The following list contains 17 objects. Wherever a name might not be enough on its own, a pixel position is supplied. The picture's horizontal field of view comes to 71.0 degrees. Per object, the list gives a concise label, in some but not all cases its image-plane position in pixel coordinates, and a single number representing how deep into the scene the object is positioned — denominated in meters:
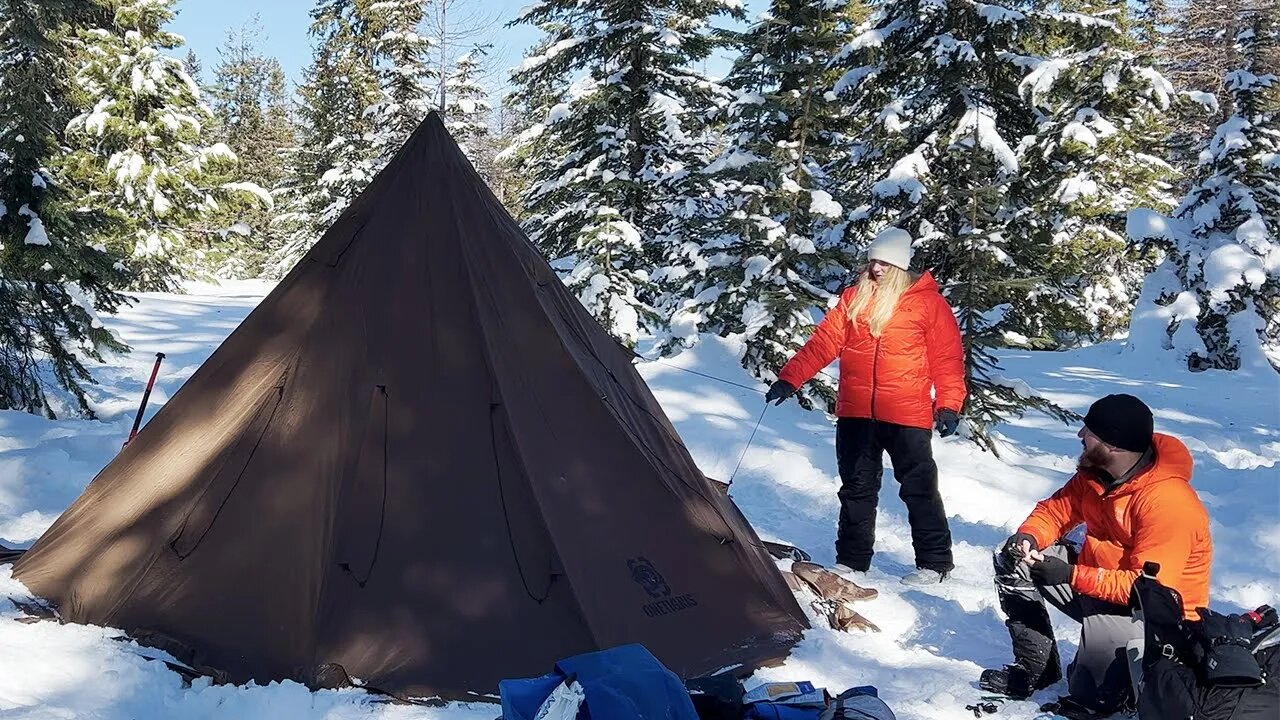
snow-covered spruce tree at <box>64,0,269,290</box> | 20.00
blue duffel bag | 2.85
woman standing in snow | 5.61
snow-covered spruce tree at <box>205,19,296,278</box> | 39.47
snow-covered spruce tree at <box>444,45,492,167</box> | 21.75
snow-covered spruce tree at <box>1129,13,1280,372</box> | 17.14
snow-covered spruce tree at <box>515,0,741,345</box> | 13.95
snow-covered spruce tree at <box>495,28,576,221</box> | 15.08
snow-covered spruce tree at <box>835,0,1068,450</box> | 9.34
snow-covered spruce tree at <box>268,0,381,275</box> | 24.53
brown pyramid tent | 4.11
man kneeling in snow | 3.69
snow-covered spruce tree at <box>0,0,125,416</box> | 8.47
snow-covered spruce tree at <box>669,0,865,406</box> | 10.67
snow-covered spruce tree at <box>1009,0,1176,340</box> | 9.47
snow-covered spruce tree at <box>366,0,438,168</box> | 21.67
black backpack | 3.12
